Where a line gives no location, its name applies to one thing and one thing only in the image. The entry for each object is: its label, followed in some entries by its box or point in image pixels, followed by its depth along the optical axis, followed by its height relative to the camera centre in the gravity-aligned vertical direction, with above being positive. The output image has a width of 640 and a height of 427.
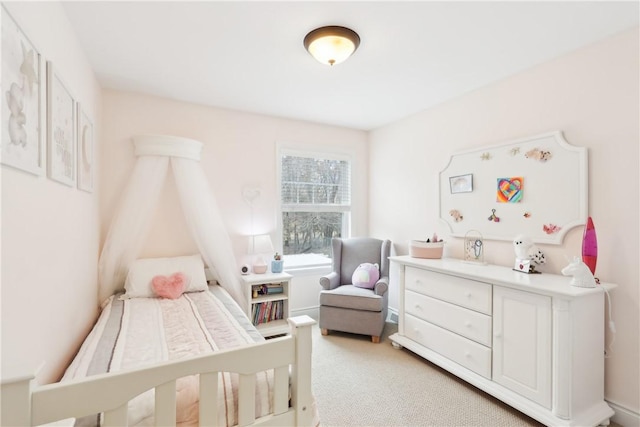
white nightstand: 3.13 -0.95
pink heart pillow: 2.56 -0.64
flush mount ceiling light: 1.86 +1.12
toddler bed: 0.92 -0.74
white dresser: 1.79 -0.88
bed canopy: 2.70 +0.00
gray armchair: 3.09 -0.97
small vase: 3.39 -0.60
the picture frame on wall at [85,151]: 1.96 +0.44
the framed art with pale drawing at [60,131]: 1.42 +0.44
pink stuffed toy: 3.38 -0.73
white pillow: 2.61 -0.55
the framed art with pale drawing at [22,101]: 1.03 +0.44
